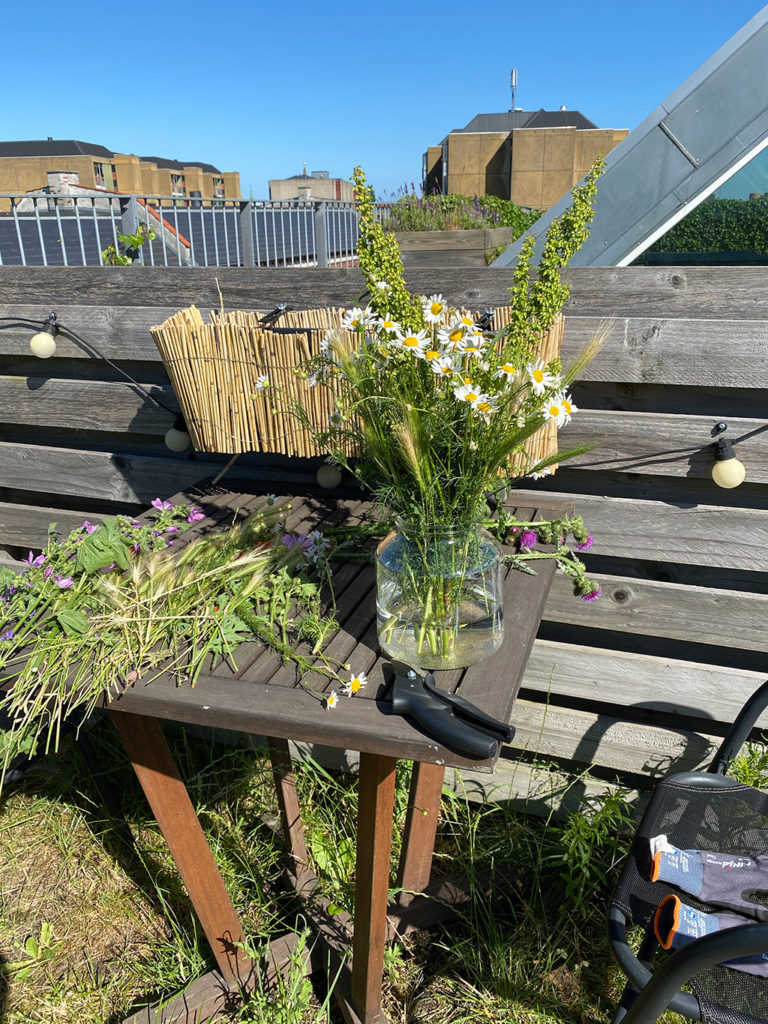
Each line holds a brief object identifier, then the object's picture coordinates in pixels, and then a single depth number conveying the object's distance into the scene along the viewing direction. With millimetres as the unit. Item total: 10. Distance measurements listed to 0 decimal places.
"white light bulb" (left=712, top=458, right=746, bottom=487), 2037
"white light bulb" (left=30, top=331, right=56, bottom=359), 2582
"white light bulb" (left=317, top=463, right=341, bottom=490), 2365
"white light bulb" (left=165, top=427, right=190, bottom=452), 2471
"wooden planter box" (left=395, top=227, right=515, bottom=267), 2516
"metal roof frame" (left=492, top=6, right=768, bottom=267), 1841
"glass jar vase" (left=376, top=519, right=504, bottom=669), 1339
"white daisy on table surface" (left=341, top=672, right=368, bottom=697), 1309
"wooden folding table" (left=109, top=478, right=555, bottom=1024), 1278
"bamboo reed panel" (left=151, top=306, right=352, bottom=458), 2029
